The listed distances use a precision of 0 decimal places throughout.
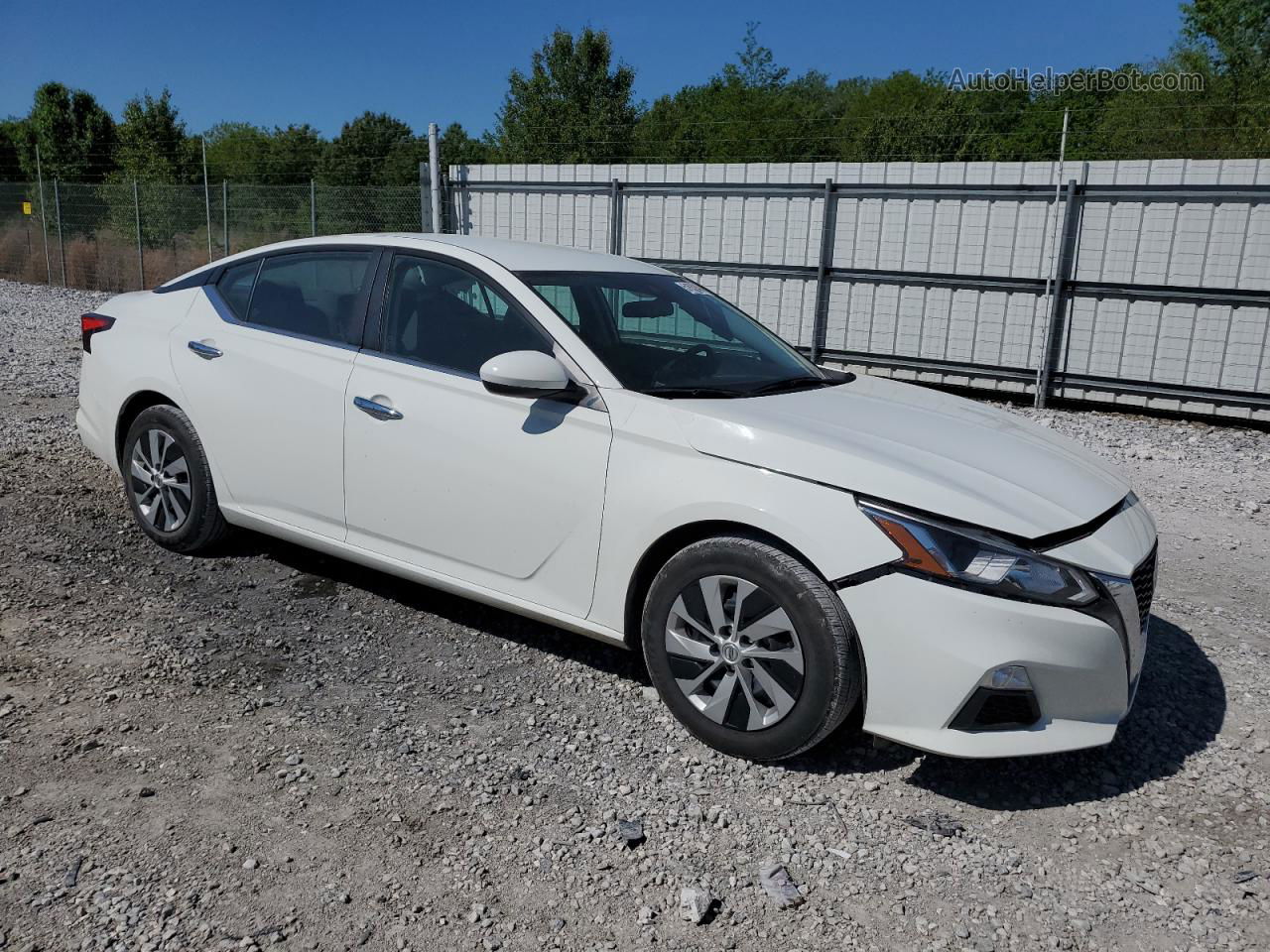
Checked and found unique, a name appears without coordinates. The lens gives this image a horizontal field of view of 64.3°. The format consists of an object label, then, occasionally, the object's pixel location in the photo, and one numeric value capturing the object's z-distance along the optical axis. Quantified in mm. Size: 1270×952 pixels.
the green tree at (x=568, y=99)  30609
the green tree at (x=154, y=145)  26609
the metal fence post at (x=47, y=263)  22062
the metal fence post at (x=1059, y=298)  10562
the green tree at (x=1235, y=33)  26969
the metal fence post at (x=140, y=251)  19250
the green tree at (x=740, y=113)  31078
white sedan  2859
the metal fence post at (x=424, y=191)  13930
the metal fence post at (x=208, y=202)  18078
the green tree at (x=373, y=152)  38094
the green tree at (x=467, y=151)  46925
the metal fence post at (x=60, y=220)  21688
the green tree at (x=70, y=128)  31766
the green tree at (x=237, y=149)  49744
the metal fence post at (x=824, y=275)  11734
